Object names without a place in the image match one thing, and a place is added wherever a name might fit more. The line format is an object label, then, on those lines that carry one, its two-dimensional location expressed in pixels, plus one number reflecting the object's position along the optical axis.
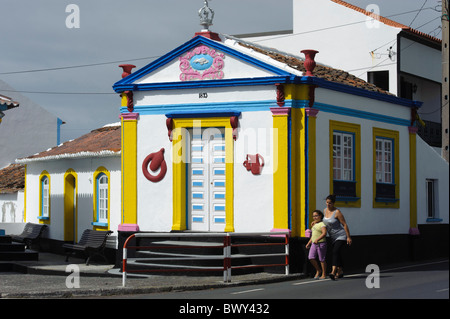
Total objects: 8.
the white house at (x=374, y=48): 31.05
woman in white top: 16.47
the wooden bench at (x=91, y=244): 21.50
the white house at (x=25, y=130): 34.75
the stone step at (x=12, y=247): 21.46
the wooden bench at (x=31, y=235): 25.82
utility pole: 19.88
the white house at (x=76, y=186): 23.20
